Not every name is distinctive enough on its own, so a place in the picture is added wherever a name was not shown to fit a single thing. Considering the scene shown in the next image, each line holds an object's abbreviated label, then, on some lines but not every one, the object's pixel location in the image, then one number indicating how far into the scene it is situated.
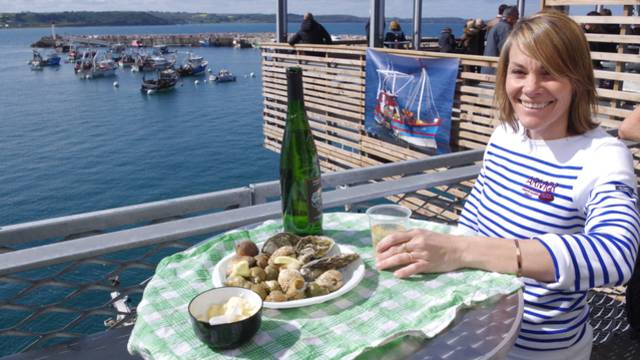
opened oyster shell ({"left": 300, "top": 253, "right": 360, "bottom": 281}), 1.26
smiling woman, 1.19
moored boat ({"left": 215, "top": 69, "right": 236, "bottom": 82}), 64.50
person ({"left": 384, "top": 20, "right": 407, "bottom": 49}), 14.61
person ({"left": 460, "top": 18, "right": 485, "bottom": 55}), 10.84
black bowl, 0.98
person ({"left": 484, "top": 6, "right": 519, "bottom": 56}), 7.80
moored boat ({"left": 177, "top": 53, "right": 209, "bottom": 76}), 72.00
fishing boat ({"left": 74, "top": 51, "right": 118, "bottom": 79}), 69.62
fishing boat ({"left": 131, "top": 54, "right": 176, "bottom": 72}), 75.57
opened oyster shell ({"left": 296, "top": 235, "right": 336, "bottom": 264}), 1.32
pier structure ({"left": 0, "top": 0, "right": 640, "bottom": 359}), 1.44
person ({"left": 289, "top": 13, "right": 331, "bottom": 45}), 11.96
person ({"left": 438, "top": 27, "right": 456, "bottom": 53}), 11.50
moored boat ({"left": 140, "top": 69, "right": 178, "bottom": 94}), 57.41
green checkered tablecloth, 1.01
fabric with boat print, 8.49
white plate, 1.14
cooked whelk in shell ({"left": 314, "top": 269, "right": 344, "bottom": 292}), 1.21
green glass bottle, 1.54
